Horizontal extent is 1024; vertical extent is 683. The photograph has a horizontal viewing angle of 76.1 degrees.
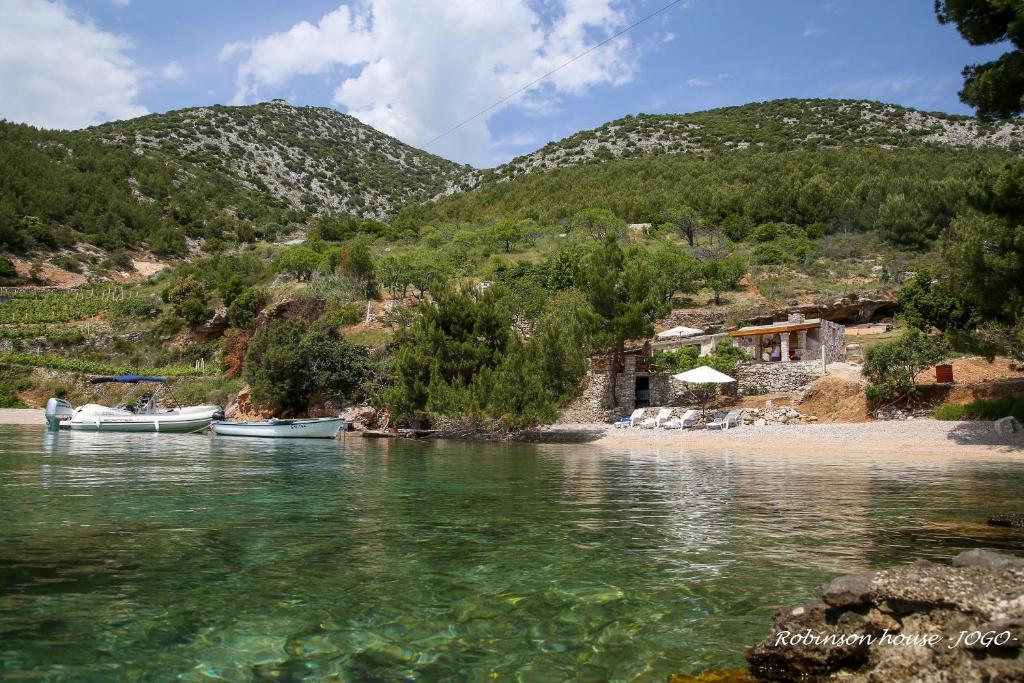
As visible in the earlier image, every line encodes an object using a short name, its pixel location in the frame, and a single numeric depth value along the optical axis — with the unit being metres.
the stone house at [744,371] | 27.25
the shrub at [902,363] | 22.30
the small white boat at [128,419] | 28.55
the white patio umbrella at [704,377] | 24.91
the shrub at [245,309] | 42.81
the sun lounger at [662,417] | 25.55
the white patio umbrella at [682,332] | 32.12
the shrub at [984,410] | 18.86
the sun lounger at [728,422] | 23.67
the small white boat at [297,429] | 25.92
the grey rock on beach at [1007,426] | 17.69
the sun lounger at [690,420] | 24.56
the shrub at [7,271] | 56.62
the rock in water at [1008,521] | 7.40
